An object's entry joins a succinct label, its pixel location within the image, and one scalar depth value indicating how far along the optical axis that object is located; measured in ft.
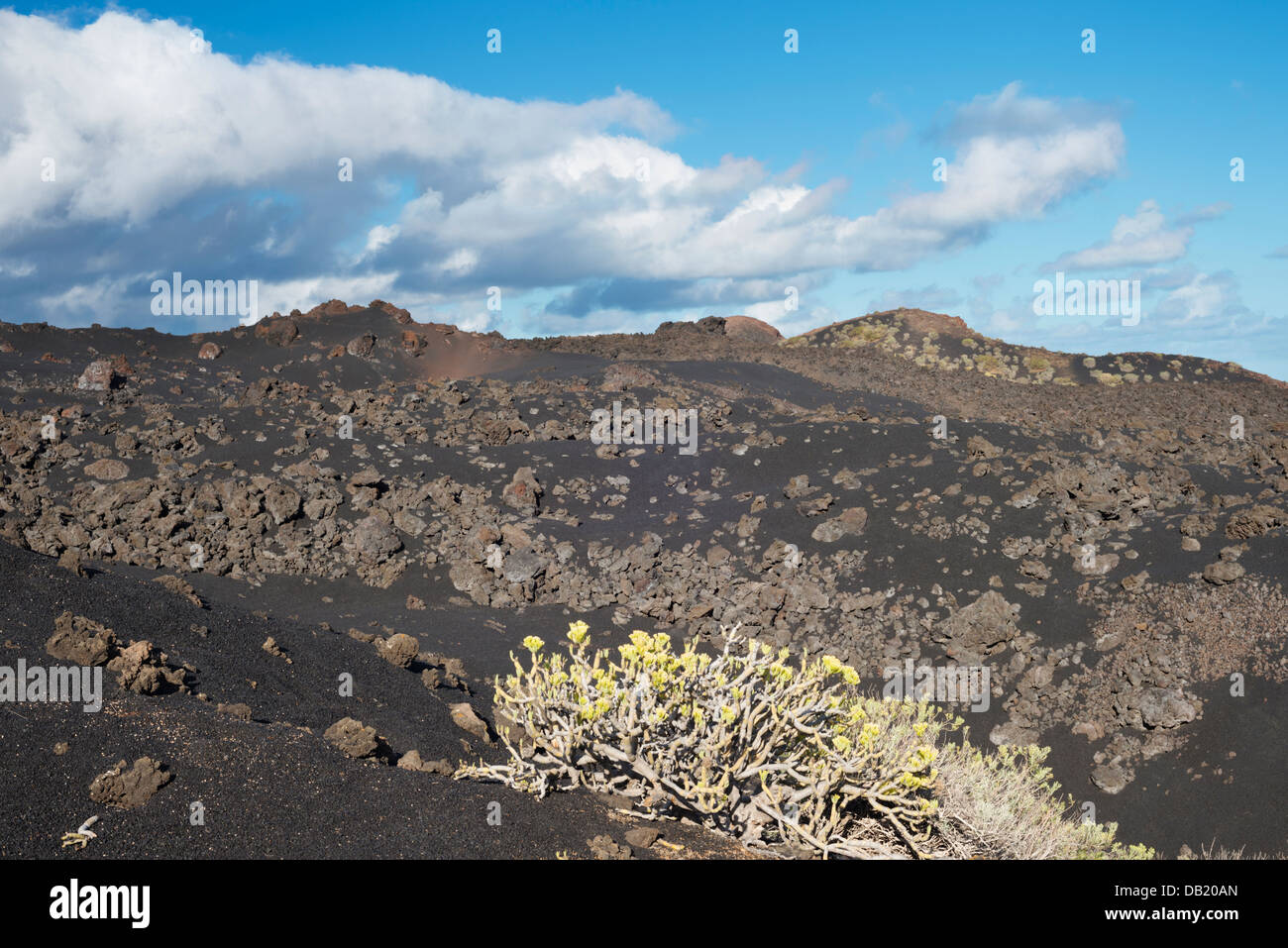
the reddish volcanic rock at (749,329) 145.48
